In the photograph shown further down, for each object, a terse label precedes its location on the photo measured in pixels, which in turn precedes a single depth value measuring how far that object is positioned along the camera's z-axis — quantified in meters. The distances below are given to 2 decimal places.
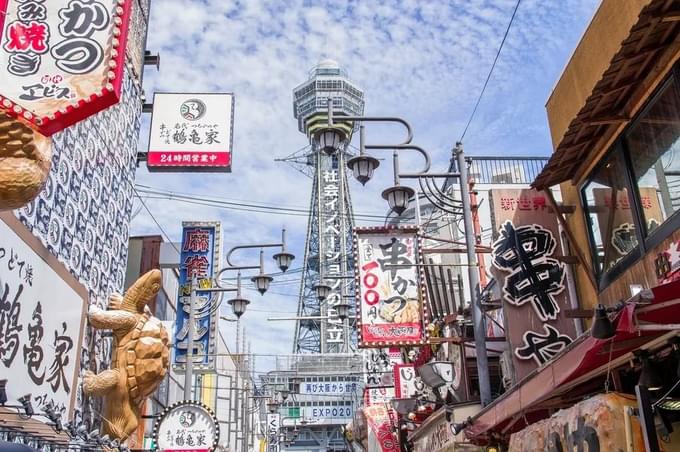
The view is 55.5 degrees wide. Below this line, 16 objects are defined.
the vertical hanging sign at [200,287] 19.97
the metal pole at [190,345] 17.19
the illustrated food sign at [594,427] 5.46
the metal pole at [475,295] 11.50
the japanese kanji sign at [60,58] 6.45
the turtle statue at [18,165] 5.55
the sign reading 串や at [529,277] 10.43
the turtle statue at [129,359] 10.48
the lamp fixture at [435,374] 13.89
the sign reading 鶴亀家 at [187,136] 15.17
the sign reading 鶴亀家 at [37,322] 7.43
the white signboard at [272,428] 47.31
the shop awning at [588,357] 5.27
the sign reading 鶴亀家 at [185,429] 15.48
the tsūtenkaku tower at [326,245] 107.56
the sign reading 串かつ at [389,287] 13.90
